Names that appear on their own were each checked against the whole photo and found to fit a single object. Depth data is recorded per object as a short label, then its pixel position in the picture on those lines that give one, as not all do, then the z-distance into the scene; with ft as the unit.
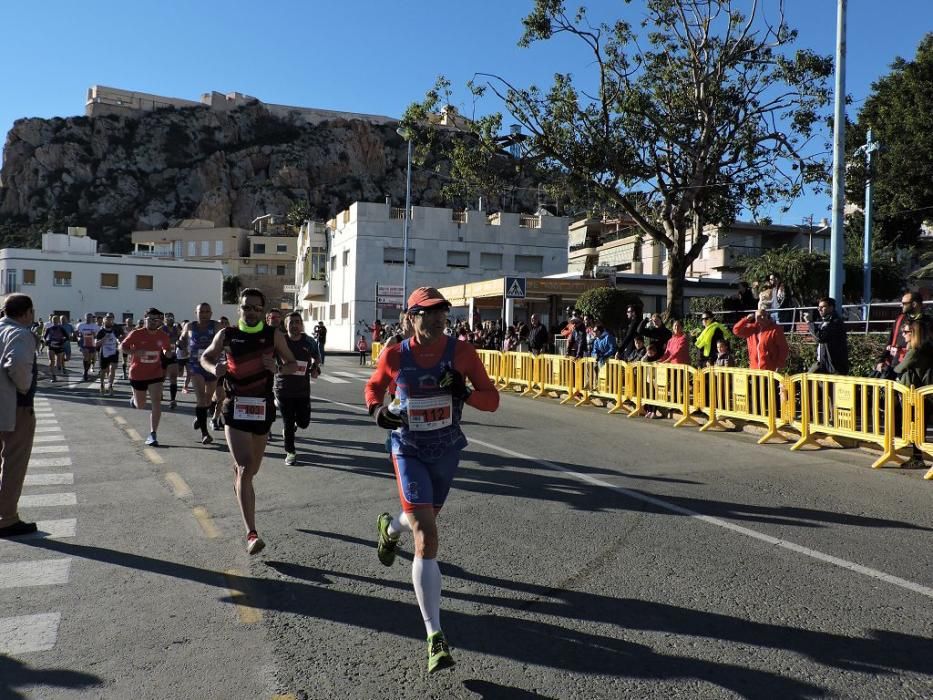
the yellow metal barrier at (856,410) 28.35
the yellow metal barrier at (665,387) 40.59
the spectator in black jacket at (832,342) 35.65
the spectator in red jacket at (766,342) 38.40
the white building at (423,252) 148.46
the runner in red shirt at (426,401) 12.37
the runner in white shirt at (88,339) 71.10
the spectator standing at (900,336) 31.50
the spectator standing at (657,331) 49.90
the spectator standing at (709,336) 45.60
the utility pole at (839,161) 44.93
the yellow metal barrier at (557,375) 54.65
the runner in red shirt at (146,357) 34.19
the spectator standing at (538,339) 70.90
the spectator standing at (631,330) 51.13
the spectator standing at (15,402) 18.25
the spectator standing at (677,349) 44.73
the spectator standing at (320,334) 104.83
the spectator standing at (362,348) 107.55
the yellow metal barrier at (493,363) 67.97
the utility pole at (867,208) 68.08
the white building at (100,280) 201.16
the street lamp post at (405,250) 135.64
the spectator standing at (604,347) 52.60
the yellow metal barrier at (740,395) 34.47
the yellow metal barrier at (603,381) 47.50
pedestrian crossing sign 71.20
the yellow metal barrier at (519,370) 61.16
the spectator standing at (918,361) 28.55
